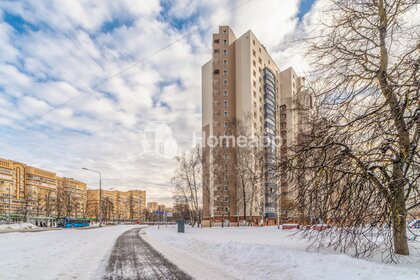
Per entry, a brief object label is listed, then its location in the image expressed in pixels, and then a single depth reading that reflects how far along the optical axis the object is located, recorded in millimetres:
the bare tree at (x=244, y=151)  40750
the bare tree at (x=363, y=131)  8438
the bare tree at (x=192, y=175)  50000
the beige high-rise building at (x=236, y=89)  68625
